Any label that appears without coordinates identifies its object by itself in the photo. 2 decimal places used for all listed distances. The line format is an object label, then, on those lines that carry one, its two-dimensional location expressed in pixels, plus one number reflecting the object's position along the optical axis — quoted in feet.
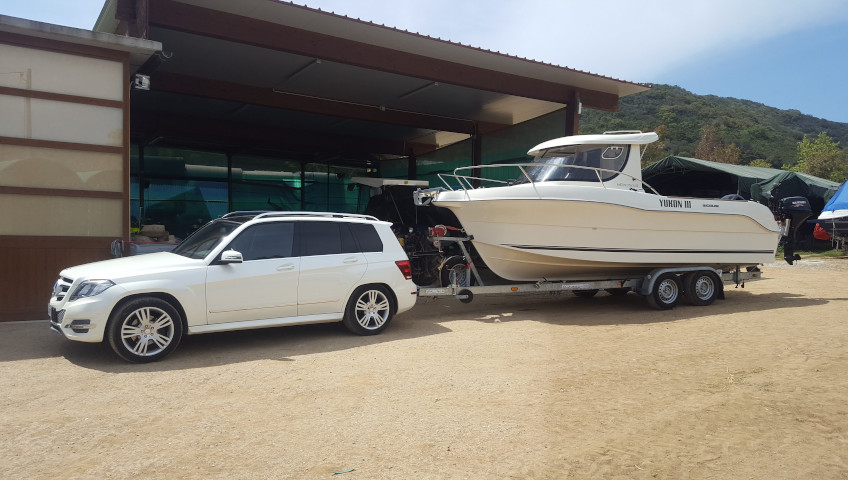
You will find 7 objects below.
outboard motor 38.19
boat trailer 29.32
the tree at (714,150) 133.28
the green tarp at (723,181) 69.92
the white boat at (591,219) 28.96
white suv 19.72
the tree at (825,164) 130.93
